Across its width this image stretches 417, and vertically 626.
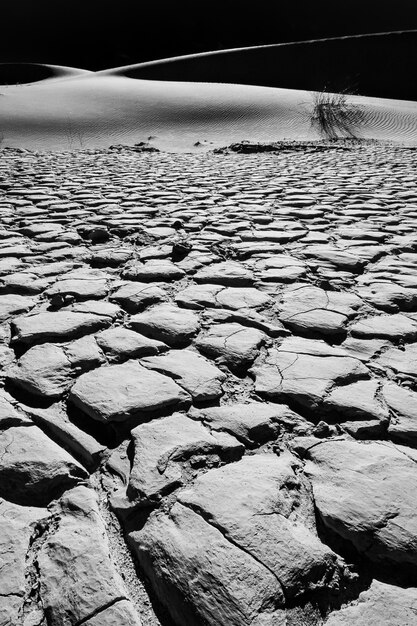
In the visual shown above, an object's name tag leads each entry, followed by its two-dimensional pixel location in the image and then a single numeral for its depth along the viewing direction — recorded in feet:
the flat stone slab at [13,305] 6.69
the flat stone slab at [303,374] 4.89
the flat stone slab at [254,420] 4.32
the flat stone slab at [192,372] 4.92
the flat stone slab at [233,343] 5.56
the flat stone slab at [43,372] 4.92
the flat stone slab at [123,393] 4.58
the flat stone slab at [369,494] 3.28
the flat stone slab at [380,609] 2.83
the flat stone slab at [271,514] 3.09
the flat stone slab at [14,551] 2.88
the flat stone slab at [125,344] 5.65
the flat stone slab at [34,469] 3.67
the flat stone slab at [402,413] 4.31
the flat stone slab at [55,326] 5.98
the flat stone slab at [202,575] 2.83
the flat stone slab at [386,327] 6.15
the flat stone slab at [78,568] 2.85
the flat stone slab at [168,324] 6.05
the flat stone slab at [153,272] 8.10
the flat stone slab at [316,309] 6.38
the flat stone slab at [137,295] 7.00
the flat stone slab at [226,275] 7.88
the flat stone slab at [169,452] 3.70
